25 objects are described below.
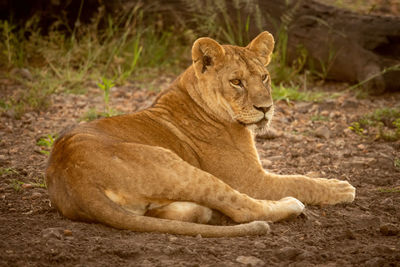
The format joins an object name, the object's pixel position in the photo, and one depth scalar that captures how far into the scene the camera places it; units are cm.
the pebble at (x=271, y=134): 1172
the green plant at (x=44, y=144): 1033
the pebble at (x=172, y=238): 640
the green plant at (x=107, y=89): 1136
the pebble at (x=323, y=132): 1173
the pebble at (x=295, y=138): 1157
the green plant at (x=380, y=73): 1350
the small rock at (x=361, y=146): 1100
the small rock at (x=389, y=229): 688
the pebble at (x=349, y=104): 1351
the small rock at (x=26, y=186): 877
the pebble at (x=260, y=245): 637
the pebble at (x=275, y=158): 1057
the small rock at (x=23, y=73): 1455
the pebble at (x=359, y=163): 1002
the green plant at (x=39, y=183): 880
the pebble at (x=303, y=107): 1334
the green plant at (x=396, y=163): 985
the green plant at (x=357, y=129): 1172
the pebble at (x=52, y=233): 630
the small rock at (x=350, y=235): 682
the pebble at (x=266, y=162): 1020
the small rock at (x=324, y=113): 1304
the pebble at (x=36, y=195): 833
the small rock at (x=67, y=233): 641
